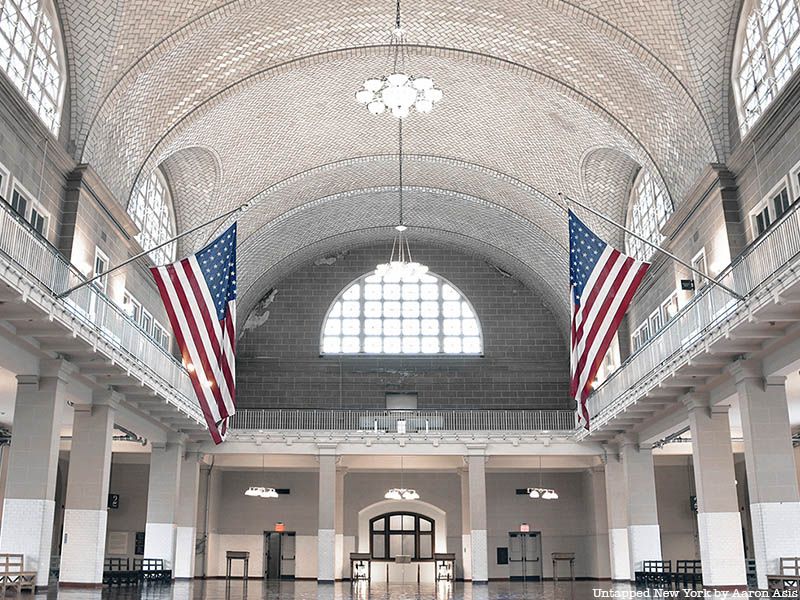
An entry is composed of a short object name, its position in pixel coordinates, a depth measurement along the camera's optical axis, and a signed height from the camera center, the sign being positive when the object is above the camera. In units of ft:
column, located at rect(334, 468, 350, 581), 105.44 +2.23
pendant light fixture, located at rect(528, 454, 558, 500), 108.88 +5.65
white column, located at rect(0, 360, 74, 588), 58.39 +4.77
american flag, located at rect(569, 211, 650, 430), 53.02 +14.76
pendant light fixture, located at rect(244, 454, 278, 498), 108.27 +5.96
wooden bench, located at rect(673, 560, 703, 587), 85.00 -3.77
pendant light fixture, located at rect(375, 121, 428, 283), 94.20 +28.56
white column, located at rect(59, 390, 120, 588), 67.97 +3.63
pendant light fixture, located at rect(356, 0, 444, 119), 60.90 +30.65
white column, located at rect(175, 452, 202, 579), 95.30 +2.72
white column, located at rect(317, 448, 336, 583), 97.04 +2.26
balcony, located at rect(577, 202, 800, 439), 49.06 +13.43
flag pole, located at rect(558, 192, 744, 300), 52.95 +14.56
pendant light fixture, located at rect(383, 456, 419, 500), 110.01 +5.67
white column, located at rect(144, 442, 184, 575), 90.94 +4.10
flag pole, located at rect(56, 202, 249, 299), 52.62 +14.65
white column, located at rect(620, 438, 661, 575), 90.79 +3.63
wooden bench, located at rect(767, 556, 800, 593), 54.08 -2.41
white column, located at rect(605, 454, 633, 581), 97.10 +2.38
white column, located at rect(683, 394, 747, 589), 68.23 +3.17
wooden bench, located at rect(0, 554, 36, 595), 55.88 -2.08
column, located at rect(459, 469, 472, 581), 106.32 +2.03
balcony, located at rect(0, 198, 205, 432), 49.08 +13.65
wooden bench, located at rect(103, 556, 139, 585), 83.05 -3.29
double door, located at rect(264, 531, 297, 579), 122.31 -1.77
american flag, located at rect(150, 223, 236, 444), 53.42 +13.83
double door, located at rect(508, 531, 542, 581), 122.31 -2.04
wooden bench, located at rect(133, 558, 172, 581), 88.28 -2.84
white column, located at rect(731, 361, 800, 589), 57.88 +4.54
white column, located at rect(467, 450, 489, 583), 98.94 +2.67
